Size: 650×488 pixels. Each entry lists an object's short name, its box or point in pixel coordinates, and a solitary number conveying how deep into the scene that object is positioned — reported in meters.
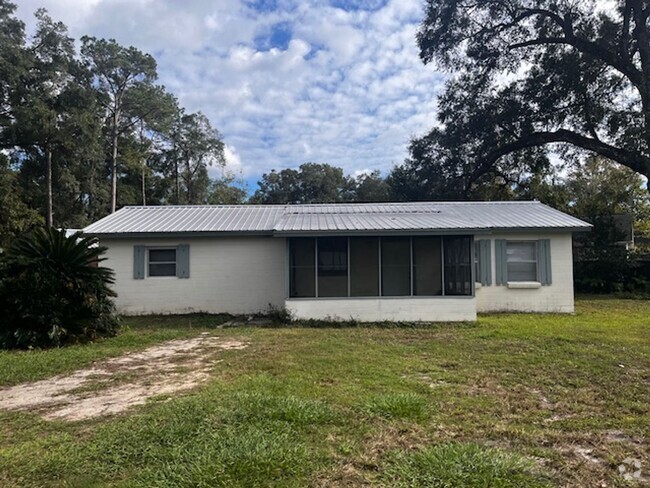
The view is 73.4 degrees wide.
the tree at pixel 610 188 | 24.78
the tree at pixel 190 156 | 41.41
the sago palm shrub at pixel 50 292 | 7.82
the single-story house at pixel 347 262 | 10.37
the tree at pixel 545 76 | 16.73
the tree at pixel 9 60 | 22.61
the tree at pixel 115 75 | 31.64
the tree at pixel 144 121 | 33.56
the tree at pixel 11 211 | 22.27
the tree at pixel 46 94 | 22.97
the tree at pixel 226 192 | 42.19
